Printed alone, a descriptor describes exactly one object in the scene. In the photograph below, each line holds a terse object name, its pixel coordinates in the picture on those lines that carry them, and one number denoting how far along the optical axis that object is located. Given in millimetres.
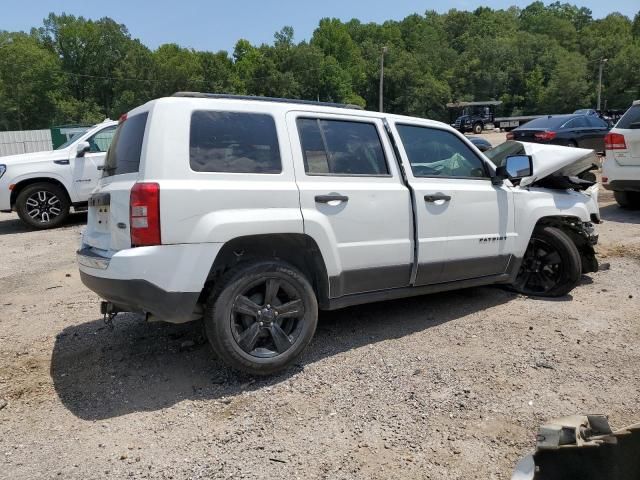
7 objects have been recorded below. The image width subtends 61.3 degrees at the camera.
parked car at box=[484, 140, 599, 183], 5316
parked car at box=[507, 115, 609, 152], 15594
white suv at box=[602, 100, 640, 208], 8625
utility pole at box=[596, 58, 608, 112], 70562
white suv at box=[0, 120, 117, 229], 9516
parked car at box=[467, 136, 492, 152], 15631
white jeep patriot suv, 3324
